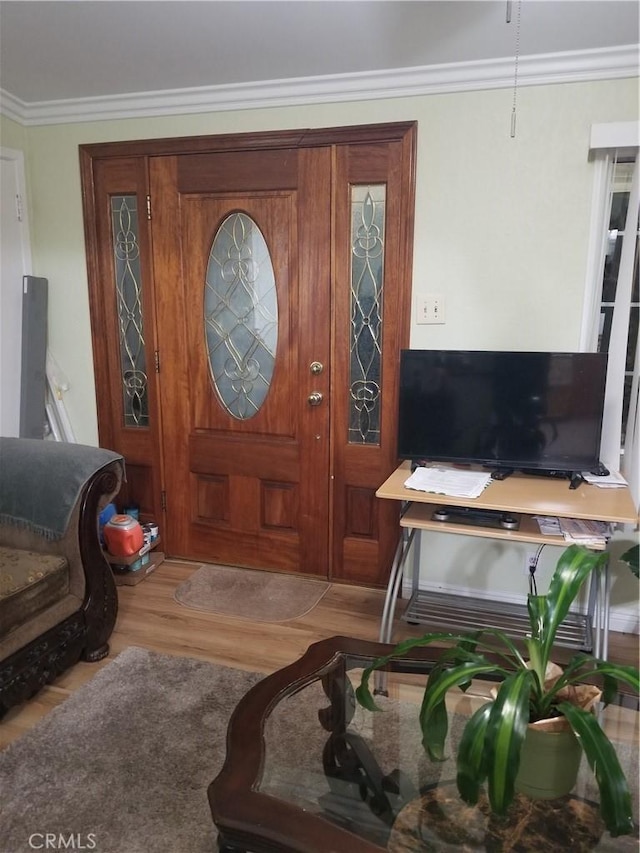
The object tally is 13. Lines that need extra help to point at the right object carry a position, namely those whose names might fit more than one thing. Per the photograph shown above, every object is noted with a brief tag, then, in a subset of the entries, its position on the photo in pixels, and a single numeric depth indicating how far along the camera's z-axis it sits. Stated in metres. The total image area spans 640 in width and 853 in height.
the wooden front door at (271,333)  2.65
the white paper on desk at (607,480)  2.18
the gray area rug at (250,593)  2.68
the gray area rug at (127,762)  1.54
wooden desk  1.94
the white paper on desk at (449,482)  2.09
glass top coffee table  1.06
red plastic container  2.92
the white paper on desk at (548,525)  2.04
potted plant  0.97
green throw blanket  2.19
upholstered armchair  2.01
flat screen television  2.18
